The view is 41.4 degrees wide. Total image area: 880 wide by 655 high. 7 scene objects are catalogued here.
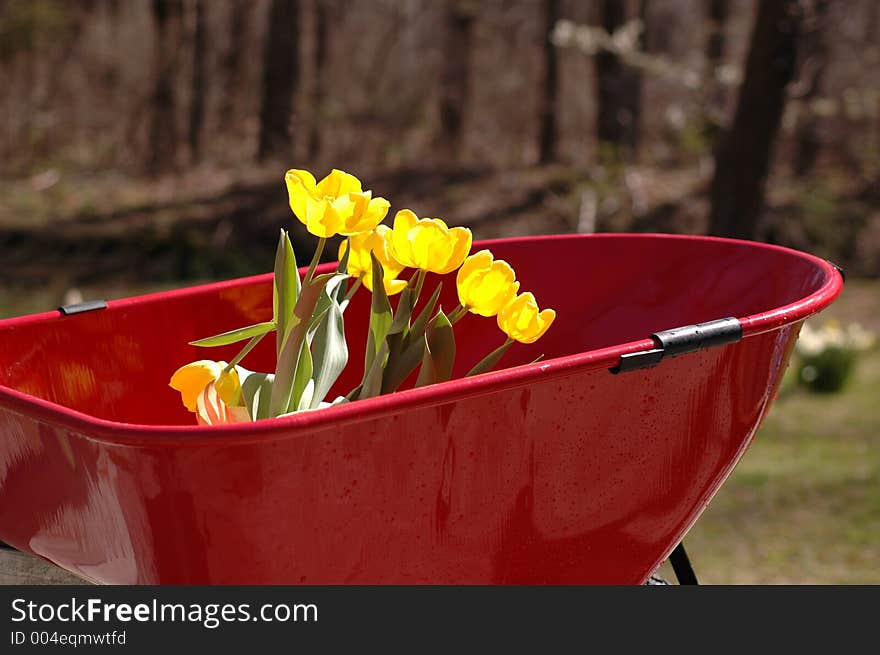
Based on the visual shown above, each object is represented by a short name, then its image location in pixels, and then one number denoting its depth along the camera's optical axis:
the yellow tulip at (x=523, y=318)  1.18
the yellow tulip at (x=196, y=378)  1.23
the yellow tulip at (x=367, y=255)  1.22
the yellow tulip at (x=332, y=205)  1.12
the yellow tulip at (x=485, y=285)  1.16
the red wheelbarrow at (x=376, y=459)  0.90
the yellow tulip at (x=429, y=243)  1.13
